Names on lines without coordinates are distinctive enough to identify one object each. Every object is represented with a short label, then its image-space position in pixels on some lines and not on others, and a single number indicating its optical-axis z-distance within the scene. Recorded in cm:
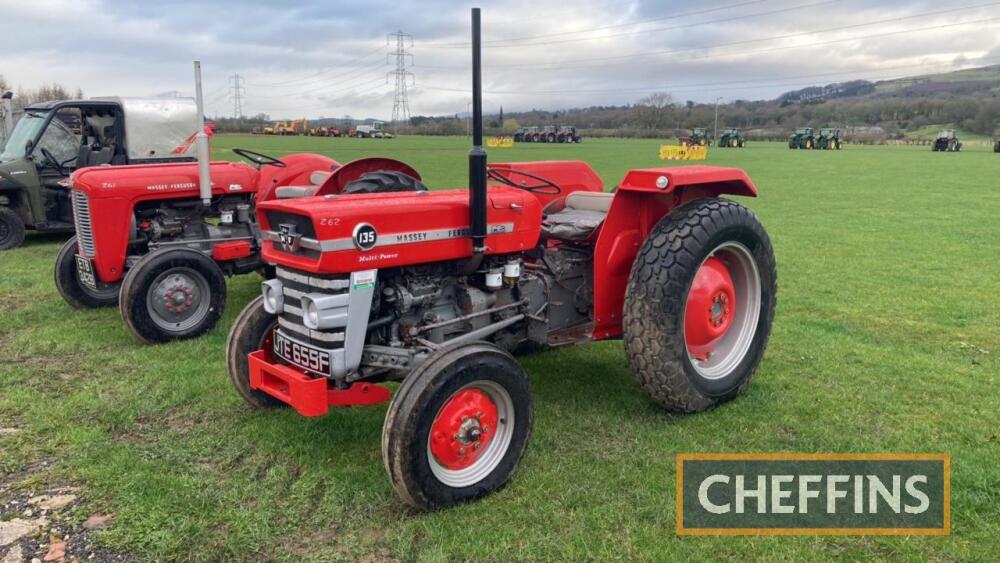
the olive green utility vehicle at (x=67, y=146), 902
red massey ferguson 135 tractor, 299
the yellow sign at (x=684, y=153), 3308
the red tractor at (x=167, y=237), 542
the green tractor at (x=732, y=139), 4931
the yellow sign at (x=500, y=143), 4522
